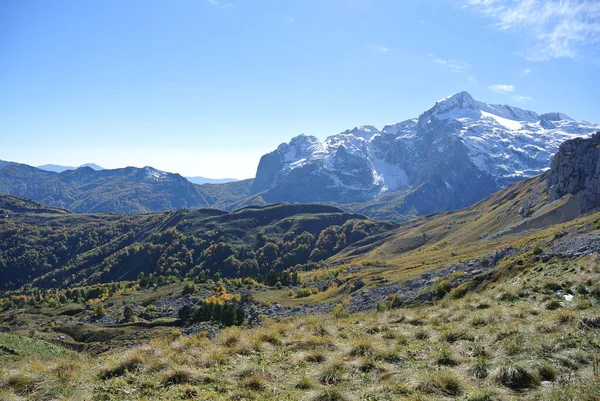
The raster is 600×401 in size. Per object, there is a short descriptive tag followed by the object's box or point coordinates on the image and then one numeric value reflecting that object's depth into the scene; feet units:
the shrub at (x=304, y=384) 40.96
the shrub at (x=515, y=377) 36.17
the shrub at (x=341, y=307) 173.85
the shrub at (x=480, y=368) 39.88
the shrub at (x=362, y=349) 50.21
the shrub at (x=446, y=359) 44.90
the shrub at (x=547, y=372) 36.70
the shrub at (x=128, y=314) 275.47
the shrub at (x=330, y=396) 36.90
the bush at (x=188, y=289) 378.53
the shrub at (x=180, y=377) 43.45
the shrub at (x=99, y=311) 293.43
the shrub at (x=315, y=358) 50.88
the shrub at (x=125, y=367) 45.11
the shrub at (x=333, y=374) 42.50
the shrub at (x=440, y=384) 36.83
